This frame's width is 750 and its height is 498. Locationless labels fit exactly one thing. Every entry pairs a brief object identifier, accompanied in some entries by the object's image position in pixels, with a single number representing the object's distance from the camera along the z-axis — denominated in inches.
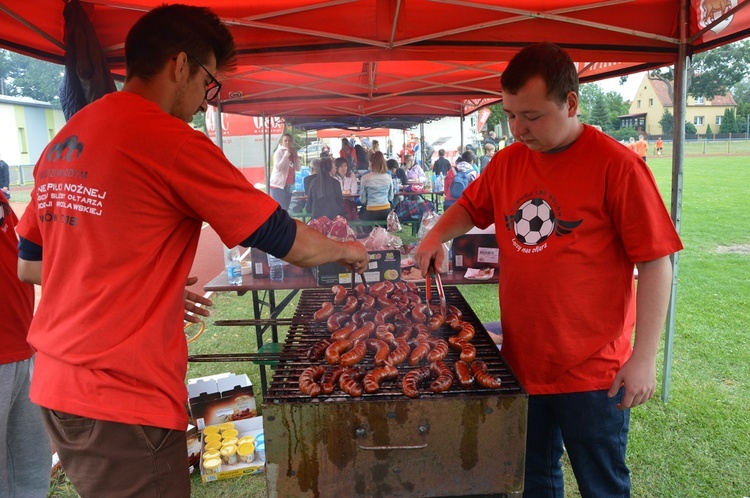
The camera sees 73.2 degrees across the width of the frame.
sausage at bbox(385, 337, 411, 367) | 95.9
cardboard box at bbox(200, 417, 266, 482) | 155.8
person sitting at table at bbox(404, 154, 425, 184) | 701.5
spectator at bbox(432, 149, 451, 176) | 718.5
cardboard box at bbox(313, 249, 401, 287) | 178.2
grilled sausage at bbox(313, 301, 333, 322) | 120.3
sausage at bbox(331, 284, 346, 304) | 132.4
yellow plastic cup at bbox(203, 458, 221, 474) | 155.1
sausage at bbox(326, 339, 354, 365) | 97.7
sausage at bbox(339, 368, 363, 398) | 83.3
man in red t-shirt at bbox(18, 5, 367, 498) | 67.6
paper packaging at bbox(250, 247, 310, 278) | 197.0
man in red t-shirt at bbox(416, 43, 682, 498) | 83.7
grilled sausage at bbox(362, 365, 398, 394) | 84.6
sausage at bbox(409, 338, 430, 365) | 97.4
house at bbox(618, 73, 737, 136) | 2396.7
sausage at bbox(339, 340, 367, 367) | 95.5
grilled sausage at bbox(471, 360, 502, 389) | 84.5
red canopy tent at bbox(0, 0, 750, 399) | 149.1
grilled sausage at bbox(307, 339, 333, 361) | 100.6
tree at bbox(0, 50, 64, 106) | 1503.4
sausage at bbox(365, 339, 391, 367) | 95.2
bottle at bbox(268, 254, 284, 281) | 195.5
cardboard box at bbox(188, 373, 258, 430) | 176.7
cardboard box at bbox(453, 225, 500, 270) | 196.9
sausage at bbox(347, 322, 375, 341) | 107.3
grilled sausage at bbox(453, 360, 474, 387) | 86.2
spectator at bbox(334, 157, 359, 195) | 617.9
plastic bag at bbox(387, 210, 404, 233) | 418.6
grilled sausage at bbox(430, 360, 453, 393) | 83.9
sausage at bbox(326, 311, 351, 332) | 114.3
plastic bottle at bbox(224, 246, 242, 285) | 194.1
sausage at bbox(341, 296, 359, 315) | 124.3
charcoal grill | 80.8
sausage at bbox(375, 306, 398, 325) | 116.5
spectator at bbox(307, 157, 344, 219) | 451.8
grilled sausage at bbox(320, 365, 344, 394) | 85.0
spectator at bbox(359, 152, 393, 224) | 474.9
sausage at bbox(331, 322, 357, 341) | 106.2
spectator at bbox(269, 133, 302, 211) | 525.8
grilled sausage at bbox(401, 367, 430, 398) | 82.0
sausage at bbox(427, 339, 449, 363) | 97.0
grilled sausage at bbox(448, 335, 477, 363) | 96.1
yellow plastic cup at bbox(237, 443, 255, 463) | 159.2
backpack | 455.5
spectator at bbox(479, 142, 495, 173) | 625.9
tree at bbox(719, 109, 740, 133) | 2066.9
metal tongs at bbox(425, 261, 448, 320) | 115.7
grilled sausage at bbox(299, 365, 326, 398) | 84.1
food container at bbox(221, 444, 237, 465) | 158.2
